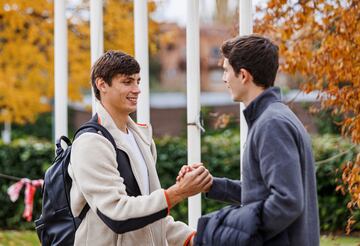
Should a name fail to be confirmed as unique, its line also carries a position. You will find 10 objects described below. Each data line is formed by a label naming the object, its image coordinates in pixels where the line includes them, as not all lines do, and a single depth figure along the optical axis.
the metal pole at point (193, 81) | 5.41
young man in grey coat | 3.04
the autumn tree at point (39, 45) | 11.69
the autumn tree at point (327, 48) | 6.15
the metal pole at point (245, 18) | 5.22
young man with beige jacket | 3.59
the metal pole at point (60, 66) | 5.99
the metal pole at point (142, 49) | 5.54
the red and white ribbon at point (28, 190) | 8.26
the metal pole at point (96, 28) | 5.77
